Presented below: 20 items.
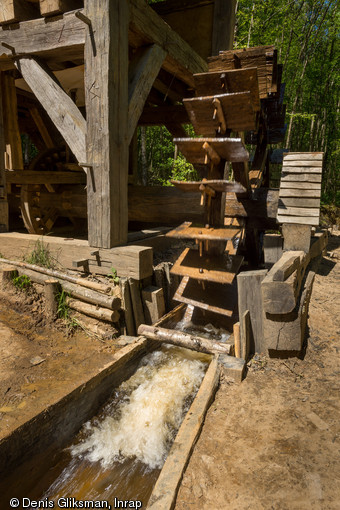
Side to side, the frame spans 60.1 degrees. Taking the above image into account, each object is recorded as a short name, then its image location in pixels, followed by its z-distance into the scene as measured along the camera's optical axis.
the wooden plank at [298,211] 3.92
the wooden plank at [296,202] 3.97
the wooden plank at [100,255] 3.87
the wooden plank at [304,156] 4.40
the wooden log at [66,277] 3.89
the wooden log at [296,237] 3.95
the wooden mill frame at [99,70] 3.63
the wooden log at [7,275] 4.41
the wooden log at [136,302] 3.94
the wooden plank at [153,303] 4.14
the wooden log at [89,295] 3.74
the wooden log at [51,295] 4.05
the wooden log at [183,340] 3.26
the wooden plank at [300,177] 4.14
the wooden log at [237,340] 3.15
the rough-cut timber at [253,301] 3.12
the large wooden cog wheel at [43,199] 5.91
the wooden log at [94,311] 3.75
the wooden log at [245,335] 3.02
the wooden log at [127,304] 3.86
